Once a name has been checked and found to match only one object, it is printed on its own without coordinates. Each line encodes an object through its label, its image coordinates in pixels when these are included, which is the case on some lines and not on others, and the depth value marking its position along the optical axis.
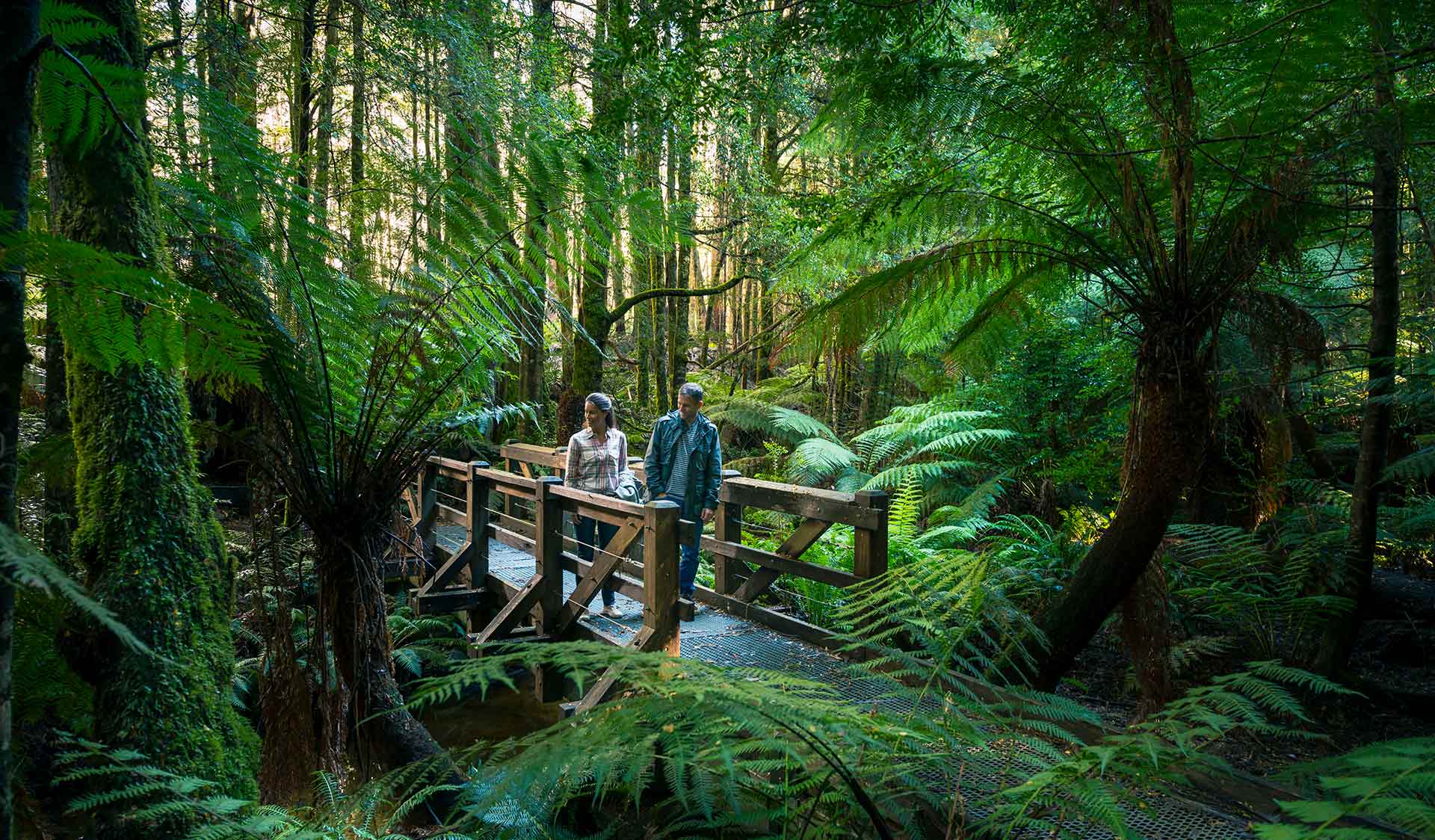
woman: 5.51
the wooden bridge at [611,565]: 4.16
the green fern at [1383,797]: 0.91
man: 5.18
